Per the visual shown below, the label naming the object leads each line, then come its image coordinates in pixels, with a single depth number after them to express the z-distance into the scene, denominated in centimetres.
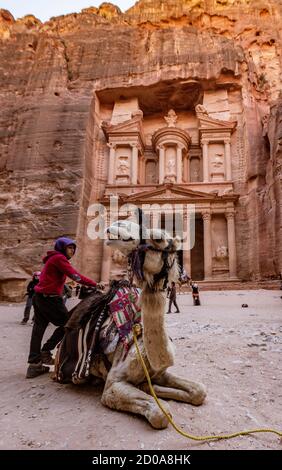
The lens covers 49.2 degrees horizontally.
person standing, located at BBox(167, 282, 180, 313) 933
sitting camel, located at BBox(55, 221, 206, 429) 210
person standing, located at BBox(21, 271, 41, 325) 827
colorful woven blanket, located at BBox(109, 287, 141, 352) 268
